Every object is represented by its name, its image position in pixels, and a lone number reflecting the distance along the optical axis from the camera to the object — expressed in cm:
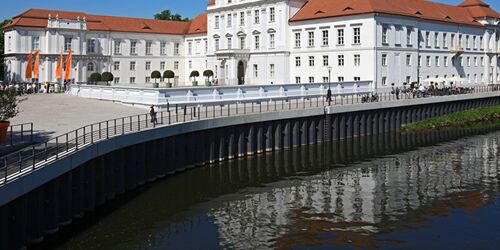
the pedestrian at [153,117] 3278
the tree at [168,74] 8361
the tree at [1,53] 9406
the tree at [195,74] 8931
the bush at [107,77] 7112
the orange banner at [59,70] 6305
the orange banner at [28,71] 5838
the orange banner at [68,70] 5843
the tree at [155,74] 8464
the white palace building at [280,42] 7200
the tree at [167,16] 13788
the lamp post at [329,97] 5026
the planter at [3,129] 2423
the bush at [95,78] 7188
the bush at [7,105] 2573
